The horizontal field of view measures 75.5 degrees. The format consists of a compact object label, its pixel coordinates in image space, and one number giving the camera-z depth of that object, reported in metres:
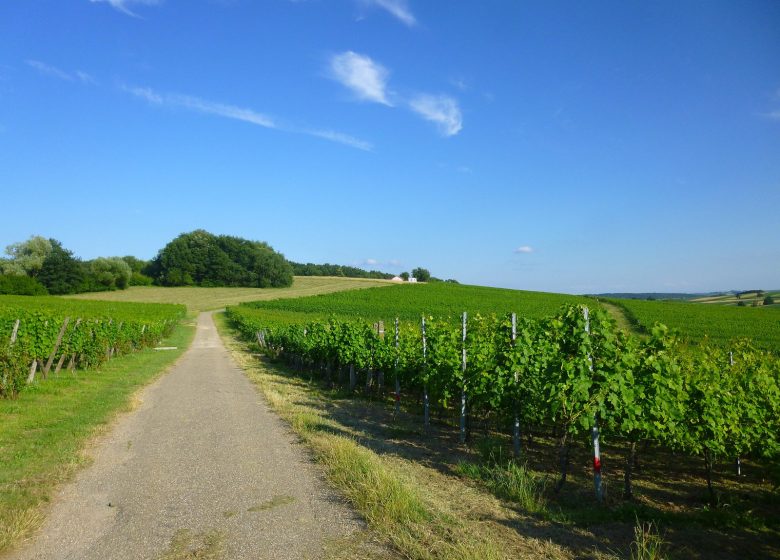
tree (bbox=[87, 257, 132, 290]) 82.69
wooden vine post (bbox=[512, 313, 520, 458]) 7.91
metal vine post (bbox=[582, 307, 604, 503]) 6.04
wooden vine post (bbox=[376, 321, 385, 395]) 14.80
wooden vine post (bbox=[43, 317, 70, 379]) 14.77
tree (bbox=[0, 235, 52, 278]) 75.31
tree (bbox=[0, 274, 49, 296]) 66.88
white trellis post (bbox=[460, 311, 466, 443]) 9.00
